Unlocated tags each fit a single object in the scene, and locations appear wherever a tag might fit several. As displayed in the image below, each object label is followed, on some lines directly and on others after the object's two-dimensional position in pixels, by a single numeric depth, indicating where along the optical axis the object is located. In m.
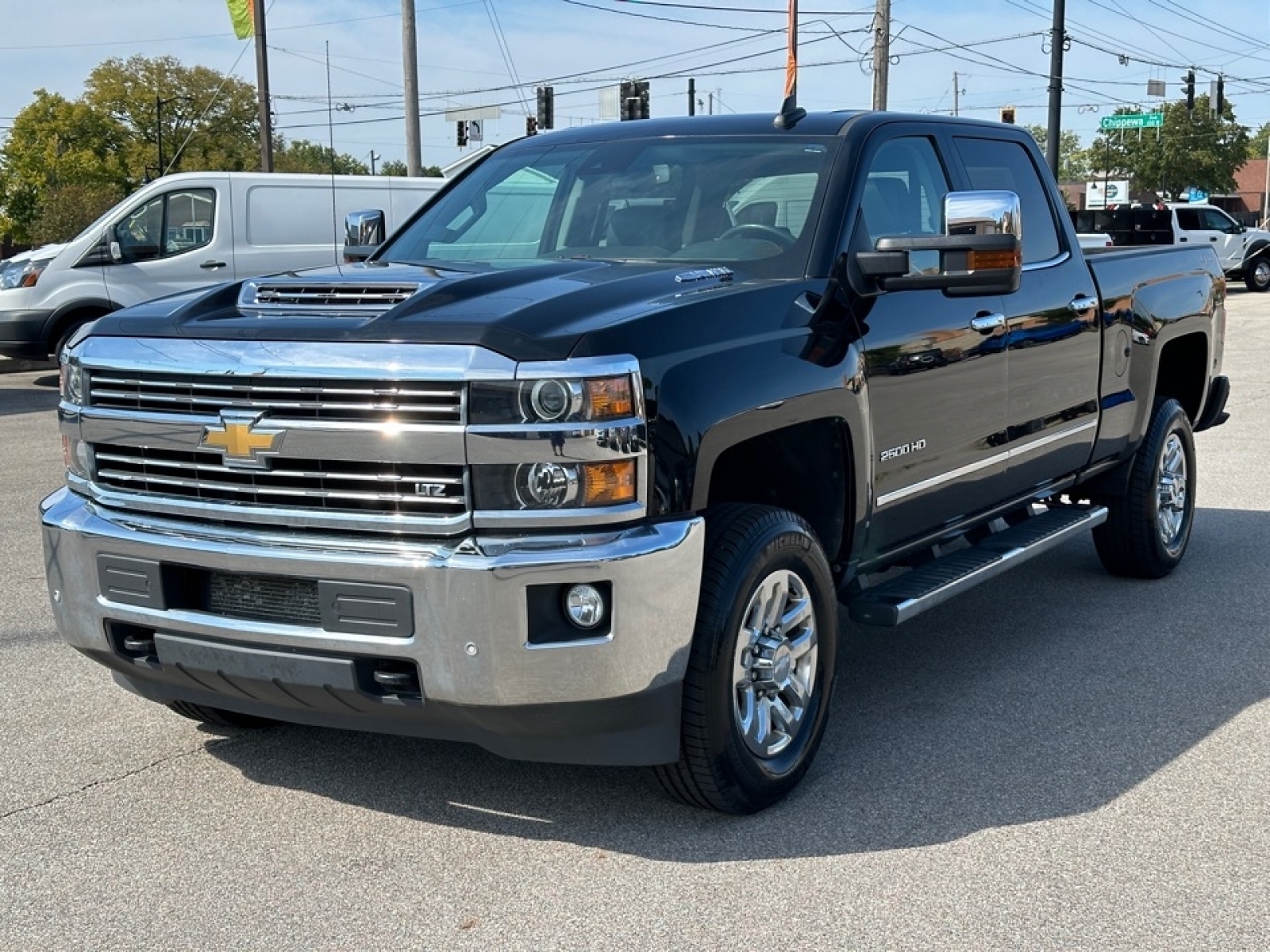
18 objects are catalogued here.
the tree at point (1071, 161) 167.23
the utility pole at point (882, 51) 30.92
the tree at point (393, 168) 111.43
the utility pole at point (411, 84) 25.33
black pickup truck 3.50
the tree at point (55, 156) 81.75
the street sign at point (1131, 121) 46.47
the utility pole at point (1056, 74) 33.69
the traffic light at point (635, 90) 29.50
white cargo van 15.71
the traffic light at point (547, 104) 29.69
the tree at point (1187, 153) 75.31
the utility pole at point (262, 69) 29.05
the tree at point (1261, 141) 139.57
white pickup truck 31.00
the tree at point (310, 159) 97.81
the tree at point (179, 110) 95.50
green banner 29.47
